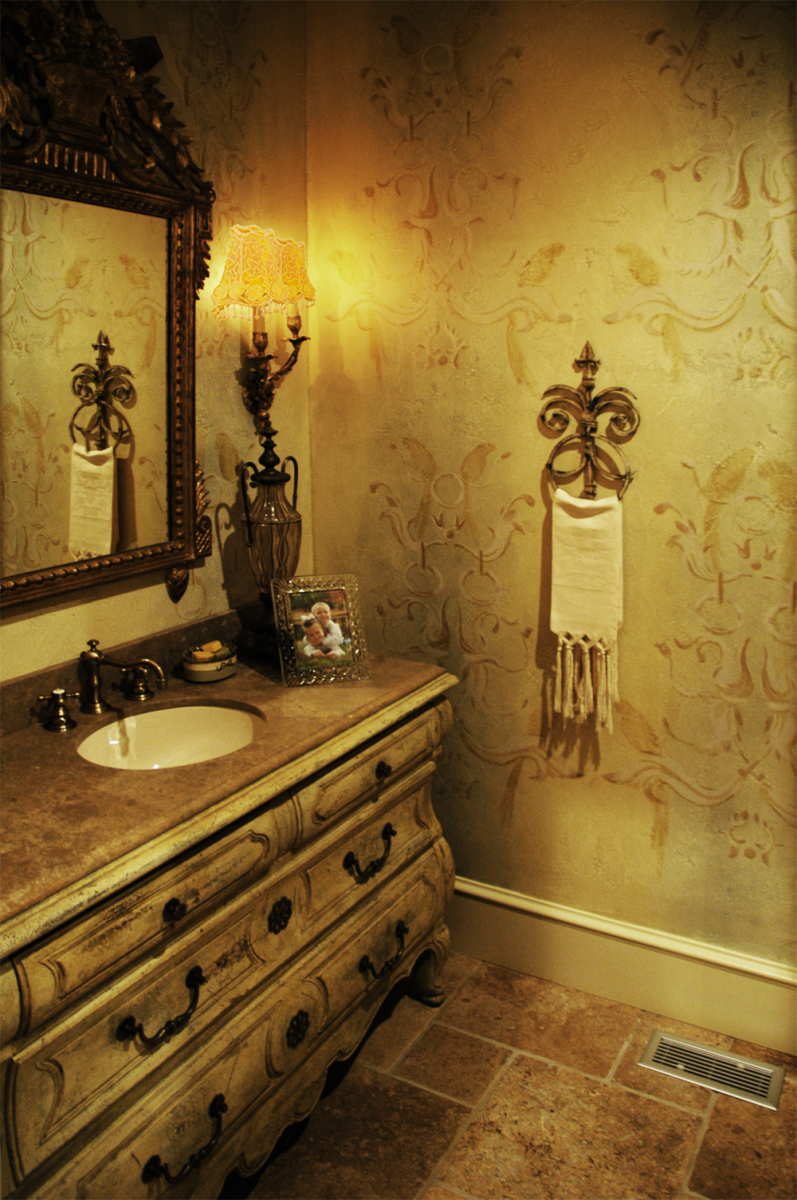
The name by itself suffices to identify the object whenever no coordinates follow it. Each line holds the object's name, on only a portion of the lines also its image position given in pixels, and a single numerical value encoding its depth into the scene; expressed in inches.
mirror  63.0
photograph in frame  76.4
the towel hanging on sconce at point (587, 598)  80.6
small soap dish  76.3
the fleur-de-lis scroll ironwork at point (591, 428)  79.9
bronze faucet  68.9
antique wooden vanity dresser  47.1
